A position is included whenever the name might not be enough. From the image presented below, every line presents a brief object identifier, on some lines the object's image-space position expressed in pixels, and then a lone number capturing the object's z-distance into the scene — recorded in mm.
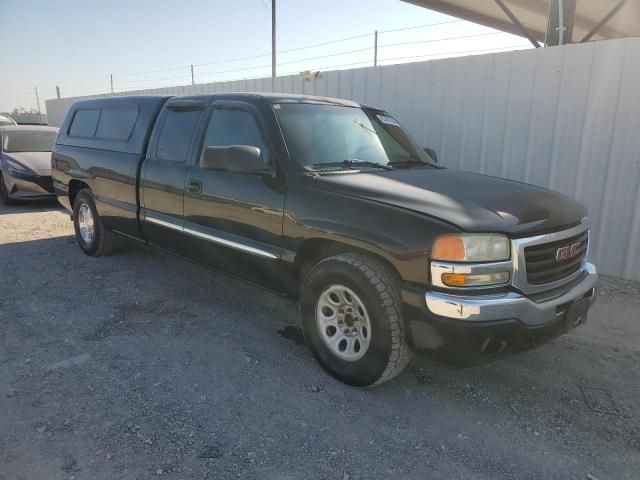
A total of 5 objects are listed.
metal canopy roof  9703
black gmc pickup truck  2578
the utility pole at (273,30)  19031
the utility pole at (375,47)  12588
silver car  8828
